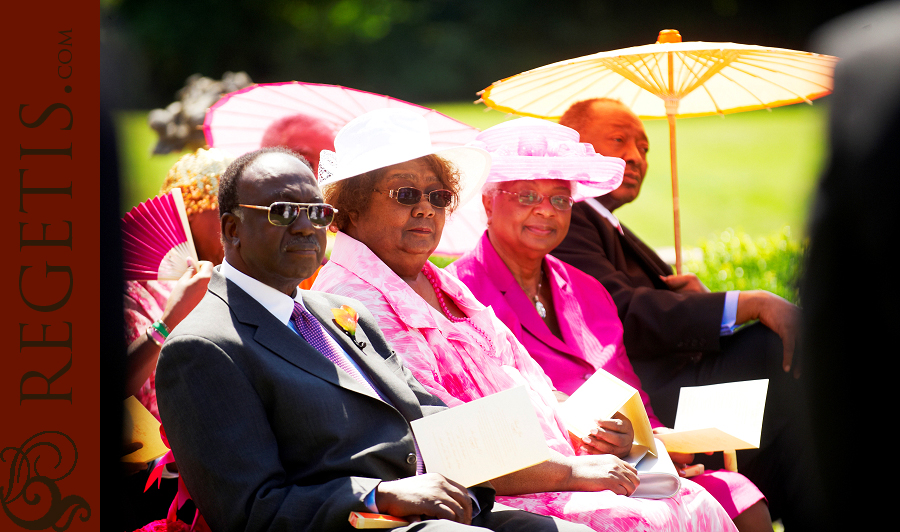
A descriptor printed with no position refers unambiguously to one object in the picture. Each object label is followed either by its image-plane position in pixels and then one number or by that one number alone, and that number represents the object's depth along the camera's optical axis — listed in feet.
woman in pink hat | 24.16
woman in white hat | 17.89
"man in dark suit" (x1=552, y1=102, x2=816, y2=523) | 25.66
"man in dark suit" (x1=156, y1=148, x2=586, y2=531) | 13.71
